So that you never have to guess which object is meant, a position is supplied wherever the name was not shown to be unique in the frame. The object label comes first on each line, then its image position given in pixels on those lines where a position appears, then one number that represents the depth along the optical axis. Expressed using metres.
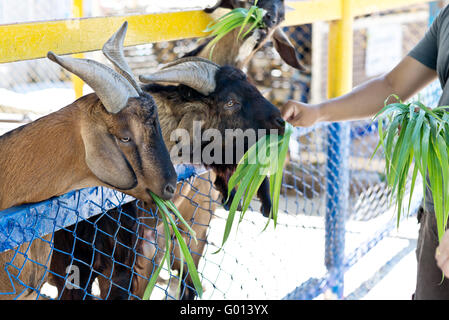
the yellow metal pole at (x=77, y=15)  3.92
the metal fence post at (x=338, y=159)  4.10
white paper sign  7.64
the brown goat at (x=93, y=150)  2.04
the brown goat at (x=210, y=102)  2.97
